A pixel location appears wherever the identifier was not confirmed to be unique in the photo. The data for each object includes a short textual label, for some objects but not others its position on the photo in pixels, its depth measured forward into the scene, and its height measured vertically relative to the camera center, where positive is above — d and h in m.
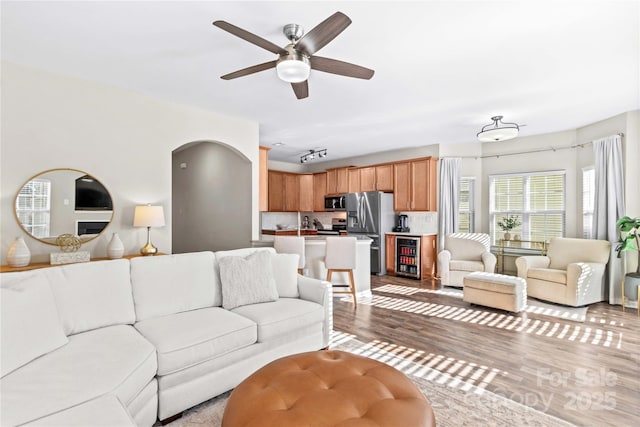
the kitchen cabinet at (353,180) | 7.70 +0.85
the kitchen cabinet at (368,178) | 7.41 +0.85
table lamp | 3.67 -0.04
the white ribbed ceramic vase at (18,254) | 2.95 -0.36
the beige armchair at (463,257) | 5.40 -0.73
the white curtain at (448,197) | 6.33 +0.37
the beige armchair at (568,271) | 4.34 -0.80
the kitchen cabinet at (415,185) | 6.52 +0.63
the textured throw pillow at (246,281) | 2.73 -0.58
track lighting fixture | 7.09 +1.36
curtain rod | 5.20 +1.16
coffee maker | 6.95 -0.19
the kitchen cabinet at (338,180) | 7.92 +0.87
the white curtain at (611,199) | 4.50 +0.24
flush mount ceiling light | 4.46 +1.16
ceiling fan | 1.95 +1.12
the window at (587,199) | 5.12 +0.26
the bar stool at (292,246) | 4.37 -0.42
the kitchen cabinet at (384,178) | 7.09 +0.84
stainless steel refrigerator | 6.80 -0.08
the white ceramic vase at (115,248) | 3.50 -0.37
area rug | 1.99 -1.27
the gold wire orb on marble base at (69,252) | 3.17 -0.38
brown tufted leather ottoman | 1.33 -0.83
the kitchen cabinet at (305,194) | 8.62 +0.56
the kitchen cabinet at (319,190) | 8.40 +0.67
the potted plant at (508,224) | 6.00 -0.15
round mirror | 3.17 +0.09
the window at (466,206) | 6.51 +0.19
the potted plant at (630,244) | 4.10 -0.37
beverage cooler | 6.34 -0.82
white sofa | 1.48 -0.77
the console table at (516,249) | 5.72 -0.60
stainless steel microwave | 7.83 +0.30
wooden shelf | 2.86 -0.49
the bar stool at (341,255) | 4.51 -0.56
